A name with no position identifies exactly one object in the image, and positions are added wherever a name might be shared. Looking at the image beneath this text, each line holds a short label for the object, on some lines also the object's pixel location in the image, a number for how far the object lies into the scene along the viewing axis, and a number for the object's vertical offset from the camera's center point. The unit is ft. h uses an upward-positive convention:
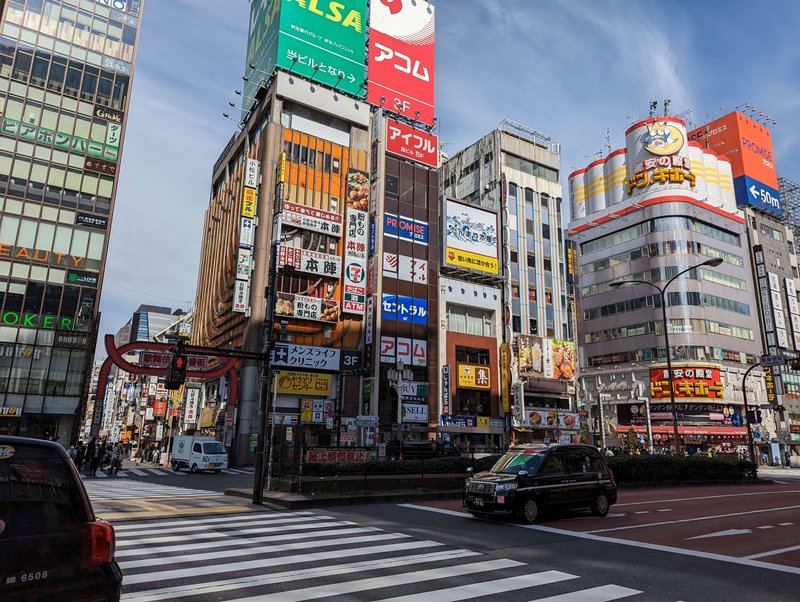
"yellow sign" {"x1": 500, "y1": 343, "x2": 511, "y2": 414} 186.09 +19.51
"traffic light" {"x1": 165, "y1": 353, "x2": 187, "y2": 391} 56.49 +5.83
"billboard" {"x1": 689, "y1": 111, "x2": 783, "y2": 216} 270.46 +140.46
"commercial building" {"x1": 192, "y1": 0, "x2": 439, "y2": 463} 155.94 +61.19
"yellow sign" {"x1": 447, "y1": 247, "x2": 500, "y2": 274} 189.16 +59.31
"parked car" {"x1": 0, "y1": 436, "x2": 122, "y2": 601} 12.09 -2.40
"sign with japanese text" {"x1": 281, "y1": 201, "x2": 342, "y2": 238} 161.48 +61.66
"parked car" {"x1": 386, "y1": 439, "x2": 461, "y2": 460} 104.68 -2.75
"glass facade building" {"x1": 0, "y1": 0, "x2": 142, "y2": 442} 157.17 +70.48
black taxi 43.52 -3.68
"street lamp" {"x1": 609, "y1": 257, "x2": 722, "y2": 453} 87.56 +26.48
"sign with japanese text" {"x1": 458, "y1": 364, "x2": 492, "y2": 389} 180.75 +19.21
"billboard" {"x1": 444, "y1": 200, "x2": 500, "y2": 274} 190.08 +67.36
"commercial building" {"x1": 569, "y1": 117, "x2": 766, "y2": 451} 209.36 +59.23
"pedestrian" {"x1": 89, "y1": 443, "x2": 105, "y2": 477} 101.50 -5.68
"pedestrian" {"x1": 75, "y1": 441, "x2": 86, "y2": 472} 109.60 -5.29
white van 114.42 -4.92
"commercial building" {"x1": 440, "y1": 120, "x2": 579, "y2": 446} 185.06 +48.30
